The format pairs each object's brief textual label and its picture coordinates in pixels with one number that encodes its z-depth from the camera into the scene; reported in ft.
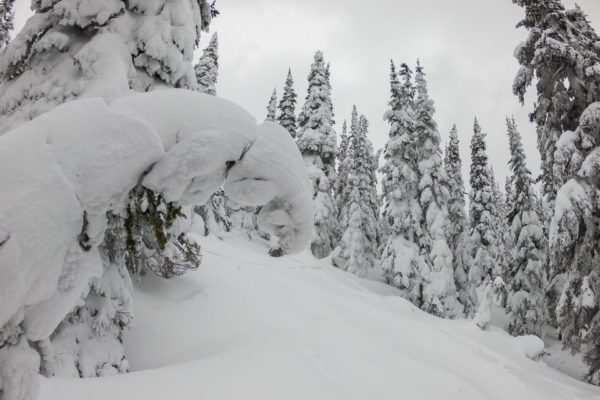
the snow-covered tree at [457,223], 95.20
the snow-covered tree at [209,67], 84.53
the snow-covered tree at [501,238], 94.73
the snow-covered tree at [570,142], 37.17
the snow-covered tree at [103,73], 17.57
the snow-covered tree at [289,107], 106.52
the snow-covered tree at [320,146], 87.15
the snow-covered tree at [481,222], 92.58
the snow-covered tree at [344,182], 113.34
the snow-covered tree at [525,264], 71.46
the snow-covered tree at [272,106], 140.67
